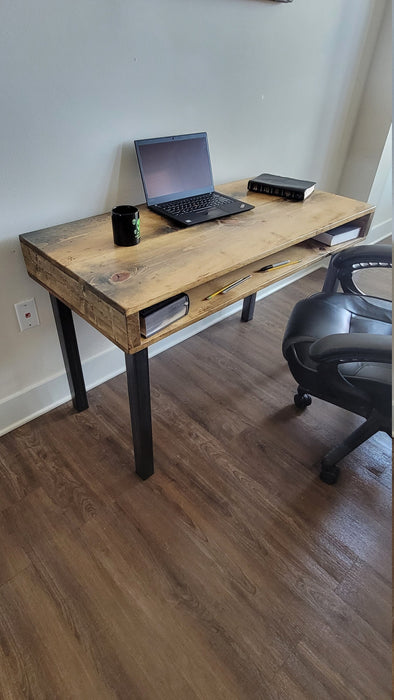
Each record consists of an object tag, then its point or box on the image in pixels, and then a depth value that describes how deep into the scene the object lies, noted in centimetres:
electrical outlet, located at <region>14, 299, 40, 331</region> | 135
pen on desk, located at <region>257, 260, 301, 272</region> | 136
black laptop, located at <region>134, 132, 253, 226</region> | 135
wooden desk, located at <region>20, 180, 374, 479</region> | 100
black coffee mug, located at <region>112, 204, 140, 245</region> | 111
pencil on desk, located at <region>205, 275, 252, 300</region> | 122
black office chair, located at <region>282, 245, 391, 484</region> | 106
